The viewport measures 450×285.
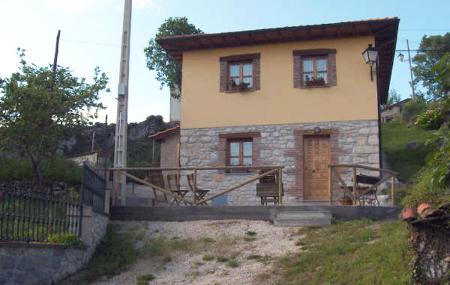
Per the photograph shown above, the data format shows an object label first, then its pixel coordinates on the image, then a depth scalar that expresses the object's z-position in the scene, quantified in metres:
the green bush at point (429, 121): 12.73
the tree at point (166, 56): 34.41
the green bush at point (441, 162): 5.14
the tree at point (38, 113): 15.31
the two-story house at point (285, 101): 15.73
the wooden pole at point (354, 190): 12.45
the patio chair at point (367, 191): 12.98
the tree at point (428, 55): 42.50
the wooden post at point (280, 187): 12.66
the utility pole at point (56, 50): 32.97
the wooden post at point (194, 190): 12.86
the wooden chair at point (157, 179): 13.95
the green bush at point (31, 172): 16.56
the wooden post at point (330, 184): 12.64
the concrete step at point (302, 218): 11.78
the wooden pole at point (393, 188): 12.61
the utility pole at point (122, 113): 13.60
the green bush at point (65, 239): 10.09
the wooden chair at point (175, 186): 13.71
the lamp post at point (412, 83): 48.19
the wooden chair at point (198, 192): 14.02
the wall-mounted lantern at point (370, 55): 15.23
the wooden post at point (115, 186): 13.35
